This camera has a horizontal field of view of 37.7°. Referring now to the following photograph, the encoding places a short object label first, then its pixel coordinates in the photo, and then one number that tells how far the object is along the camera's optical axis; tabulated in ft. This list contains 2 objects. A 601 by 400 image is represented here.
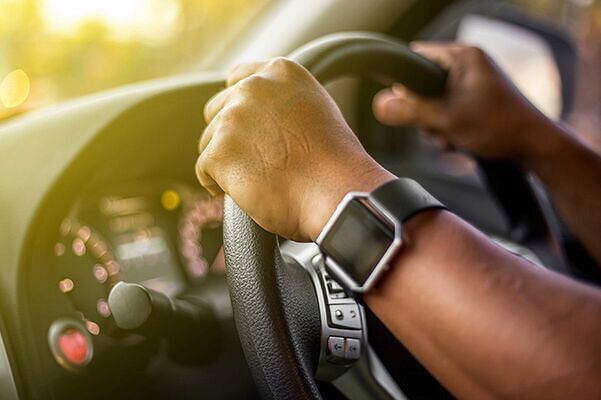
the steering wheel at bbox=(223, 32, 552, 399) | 2.93
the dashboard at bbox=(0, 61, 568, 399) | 3.67
